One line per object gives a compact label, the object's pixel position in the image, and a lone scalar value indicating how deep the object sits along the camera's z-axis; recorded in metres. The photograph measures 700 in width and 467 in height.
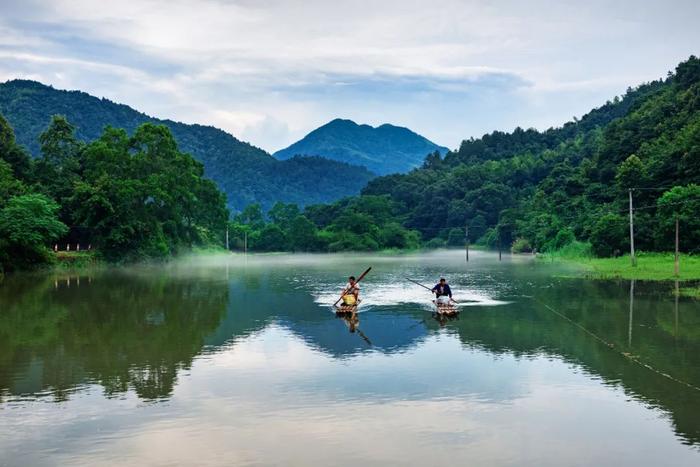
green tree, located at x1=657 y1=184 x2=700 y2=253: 56.19
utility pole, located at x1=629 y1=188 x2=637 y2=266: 55.12
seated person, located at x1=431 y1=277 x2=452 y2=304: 30.56
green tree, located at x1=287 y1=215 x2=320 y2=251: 141.62
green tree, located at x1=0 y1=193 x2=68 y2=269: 51.81
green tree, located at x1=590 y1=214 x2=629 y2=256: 64.25
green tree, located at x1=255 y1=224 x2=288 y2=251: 148.00
